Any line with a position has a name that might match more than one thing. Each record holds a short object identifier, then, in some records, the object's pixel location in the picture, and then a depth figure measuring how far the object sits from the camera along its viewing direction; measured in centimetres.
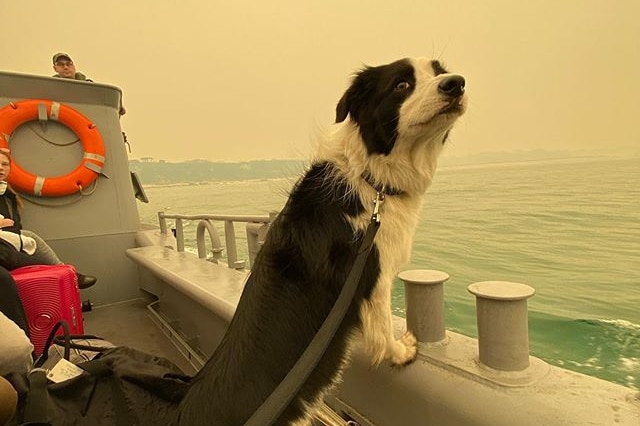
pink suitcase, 174
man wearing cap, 301
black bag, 95
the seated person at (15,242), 192
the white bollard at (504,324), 73
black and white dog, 83
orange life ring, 267
